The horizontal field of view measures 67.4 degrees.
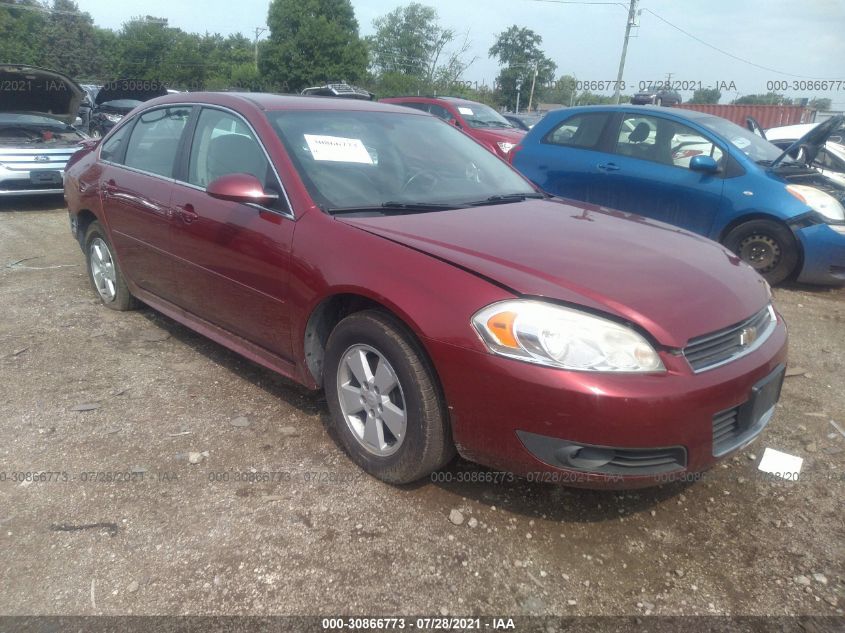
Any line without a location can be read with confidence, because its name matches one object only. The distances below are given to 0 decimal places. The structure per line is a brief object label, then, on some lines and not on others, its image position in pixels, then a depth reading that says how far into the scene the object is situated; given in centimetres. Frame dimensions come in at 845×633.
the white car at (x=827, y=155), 698
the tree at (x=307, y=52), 4481
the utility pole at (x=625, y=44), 2850
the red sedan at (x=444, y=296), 211
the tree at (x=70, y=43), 5280
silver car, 811
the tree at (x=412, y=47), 4522
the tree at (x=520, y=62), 6259
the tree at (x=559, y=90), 6806
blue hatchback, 545
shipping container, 2305
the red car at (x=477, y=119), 1041
